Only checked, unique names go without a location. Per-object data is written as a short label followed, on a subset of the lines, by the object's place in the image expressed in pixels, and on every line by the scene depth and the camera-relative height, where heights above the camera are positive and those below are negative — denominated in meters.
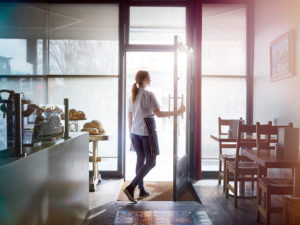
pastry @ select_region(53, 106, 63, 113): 1.82 +0.02
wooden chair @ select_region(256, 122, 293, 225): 2.08 -0.66
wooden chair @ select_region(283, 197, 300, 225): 1.63 -0.67
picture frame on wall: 2.89 +0.75
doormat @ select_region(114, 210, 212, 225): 2.36 -1.10
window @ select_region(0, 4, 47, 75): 3.71 +1.19
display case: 1.21 -0.07
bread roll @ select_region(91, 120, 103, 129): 3.29 -0.16
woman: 2.73 -0.16
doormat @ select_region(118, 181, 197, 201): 3.03 -1.10
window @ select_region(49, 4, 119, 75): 3.88 +1.22
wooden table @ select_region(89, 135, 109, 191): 3.07 -0.66
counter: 1.01 -0.41
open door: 2.87 -0.17
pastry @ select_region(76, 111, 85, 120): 3.05 -0.03
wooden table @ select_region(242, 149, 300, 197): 1.86 -0.39
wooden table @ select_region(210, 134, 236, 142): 3.20 -0.36
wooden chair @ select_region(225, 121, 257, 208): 2.64 -0.63
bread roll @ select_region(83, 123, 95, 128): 3.28 -0.18
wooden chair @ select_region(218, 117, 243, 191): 3.17 -0.52
